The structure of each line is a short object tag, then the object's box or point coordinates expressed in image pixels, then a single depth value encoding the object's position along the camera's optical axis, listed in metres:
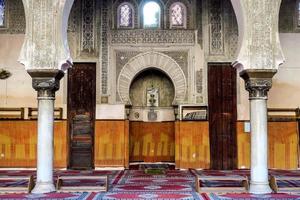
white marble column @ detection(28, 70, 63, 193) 6.71
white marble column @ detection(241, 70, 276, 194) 6.70
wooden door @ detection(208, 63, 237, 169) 10.41
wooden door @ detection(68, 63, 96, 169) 10.39
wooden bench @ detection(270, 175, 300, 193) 6.72
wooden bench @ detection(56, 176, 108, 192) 6.91
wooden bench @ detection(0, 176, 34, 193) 6.74
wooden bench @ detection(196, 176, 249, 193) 6.83
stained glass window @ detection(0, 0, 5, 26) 10.55
